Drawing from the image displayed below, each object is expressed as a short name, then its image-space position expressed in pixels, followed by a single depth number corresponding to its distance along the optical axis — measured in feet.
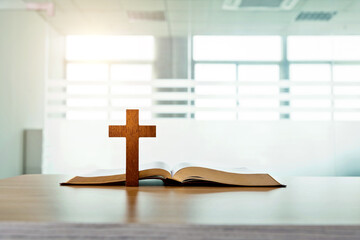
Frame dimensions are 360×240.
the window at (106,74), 10.36
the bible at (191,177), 3.09
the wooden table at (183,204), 1.72
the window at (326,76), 10.13
